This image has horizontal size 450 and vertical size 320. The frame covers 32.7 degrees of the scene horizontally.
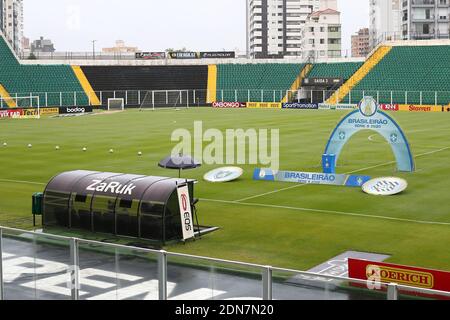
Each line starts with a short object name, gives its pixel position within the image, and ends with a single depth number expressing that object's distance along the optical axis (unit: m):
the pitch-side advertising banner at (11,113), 83.86
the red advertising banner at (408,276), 14.43
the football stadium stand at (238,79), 101.06
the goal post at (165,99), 106.00
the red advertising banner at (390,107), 93.62
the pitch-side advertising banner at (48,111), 90.75
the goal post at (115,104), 100.79
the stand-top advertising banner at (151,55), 120.94
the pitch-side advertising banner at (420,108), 90.31
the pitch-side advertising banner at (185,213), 22.20
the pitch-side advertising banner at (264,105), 102.86
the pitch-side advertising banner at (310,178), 32.56
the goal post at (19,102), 96.04
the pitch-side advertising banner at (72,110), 92.81
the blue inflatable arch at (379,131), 36.62
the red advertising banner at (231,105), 105.00
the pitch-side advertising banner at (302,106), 98.31
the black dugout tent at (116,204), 21.91
